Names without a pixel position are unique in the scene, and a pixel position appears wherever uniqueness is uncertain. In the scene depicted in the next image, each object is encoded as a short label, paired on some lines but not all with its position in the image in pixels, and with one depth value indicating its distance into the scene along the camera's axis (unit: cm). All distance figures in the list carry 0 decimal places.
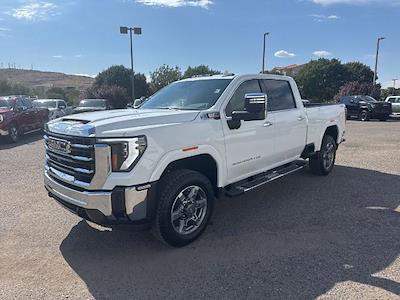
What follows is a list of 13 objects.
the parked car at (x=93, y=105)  2071
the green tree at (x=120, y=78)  5322
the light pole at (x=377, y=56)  3544
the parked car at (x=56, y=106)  1880
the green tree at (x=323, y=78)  6362
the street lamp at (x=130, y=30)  2881
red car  1312
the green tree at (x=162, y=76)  5562
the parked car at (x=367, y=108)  2294
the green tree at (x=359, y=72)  6288
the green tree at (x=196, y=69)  5944
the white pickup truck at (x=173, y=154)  367
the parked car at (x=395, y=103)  2567
